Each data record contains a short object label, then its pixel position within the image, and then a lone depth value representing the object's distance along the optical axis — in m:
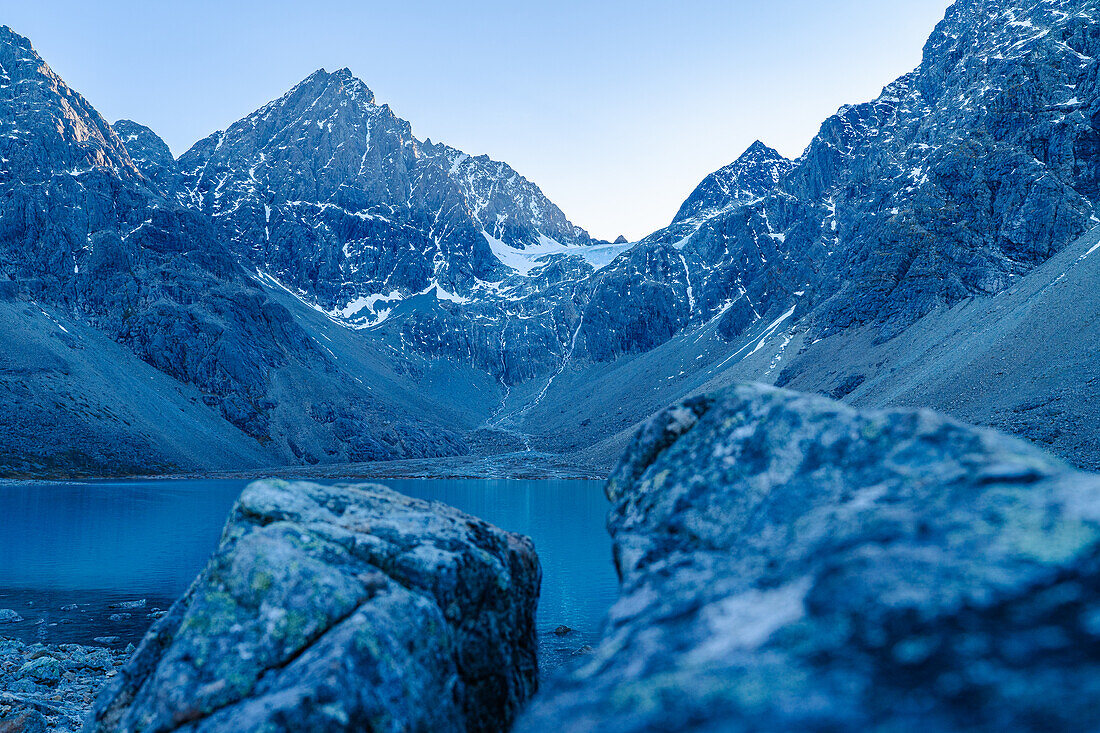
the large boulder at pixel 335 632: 5.73
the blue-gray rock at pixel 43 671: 20.41
